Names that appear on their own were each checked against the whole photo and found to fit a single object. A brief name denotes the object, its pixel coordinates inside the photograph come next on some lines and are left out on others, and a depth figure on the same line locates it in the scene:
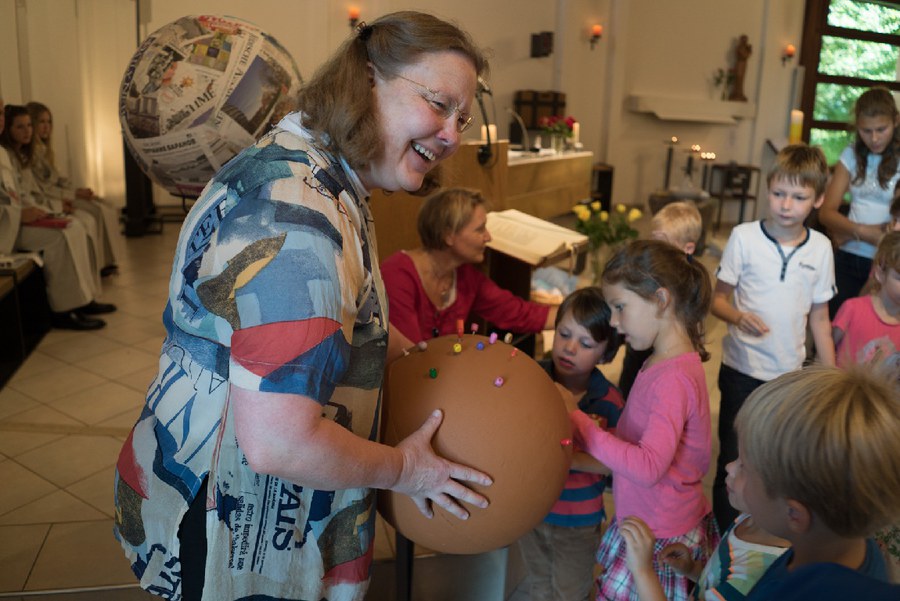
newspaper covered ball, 2.90
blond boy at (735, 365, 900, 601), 1.02
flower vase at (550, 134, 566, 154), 7.02
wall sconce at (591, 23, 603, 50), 10.45
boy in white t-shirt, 2.62
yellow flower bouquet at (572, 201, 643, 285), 4.04
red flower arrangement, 7.05
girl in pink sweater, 1.81
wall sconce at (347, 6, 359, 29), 8.42
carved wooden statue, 12.00
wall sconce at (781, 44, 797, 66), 12.18
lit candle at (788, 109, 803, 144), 6.32
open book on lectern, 3.19
